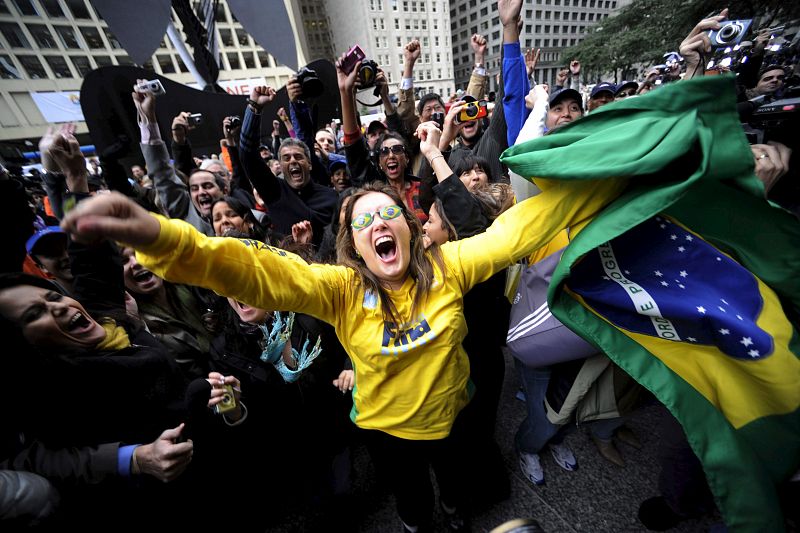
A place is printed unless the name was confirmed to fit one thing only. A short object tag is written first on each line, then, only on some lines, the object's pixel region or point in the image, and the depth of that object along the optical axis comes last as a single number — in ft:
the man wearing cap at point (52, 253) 6.70
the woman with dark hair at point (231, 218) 7.88
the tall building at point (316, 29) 187.01
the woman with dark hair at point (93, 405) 3.98
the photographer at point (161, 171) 8.28
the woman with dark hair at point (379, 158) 8.59
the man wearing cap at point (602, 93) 15.81
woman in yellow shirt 4.01
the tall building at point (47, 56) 94.38
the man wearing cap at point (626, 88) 18.38
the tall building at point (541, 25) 171.12
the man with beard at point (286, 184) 9.35
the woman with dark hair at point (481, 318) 5.77
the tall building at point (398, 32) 152.87
